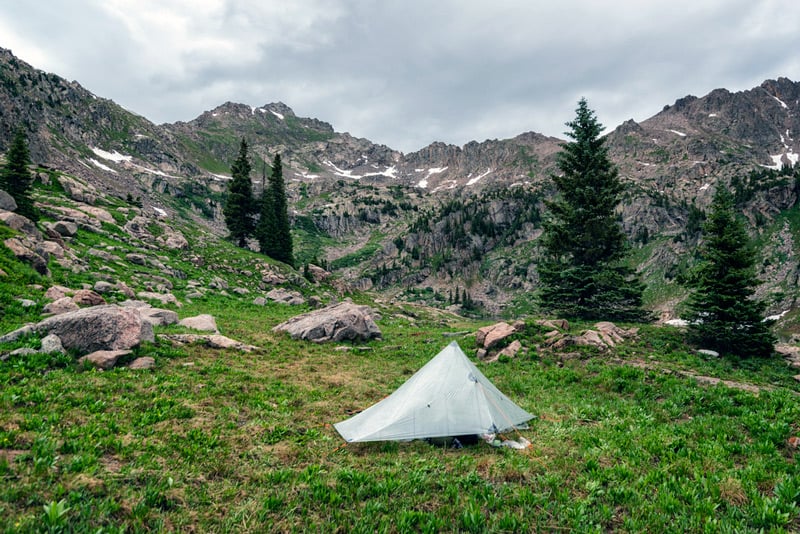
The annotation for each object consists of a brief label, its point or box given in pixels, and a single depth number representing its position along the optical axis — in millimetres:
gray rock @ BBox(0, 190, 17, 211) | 24744
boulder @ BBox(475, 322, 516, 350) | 20656
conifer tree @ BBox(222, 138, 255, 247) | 53750
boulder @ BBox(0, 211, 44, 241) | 20953
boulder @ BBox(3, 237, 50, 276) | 17953
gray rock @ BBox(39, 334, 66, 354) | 11102
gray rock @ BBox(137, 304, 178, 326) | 18453
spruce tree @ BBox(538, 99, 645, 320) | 27484
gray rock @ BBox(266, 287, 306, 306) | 34709
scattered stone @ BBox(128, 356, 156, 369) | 12088
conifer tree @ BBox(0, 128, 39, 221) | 26797
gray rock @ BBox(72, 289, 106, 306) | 16425
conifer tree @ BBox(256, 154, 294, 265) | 54125
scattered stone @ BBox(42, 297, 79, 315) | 14656
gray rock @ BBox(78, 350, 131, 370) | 11305
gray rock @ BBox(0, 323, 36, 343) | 11147
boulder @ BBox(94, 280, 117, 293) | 20516
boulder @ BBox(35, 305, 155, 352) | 12047
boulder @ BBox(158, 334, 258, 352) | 15891
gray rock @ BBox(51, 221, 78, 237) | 27594
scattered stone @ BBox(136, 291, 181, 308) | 22947
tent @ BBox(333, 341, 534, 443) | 9047
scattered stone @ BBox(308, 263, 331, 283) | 49088
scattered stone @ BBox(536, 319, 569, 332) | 22031
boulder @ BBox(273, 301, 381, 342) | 21953
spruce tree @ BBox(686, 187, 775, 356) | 18406
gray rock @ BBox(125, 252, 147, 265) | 29519
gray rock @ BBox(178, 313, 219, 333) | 19094
